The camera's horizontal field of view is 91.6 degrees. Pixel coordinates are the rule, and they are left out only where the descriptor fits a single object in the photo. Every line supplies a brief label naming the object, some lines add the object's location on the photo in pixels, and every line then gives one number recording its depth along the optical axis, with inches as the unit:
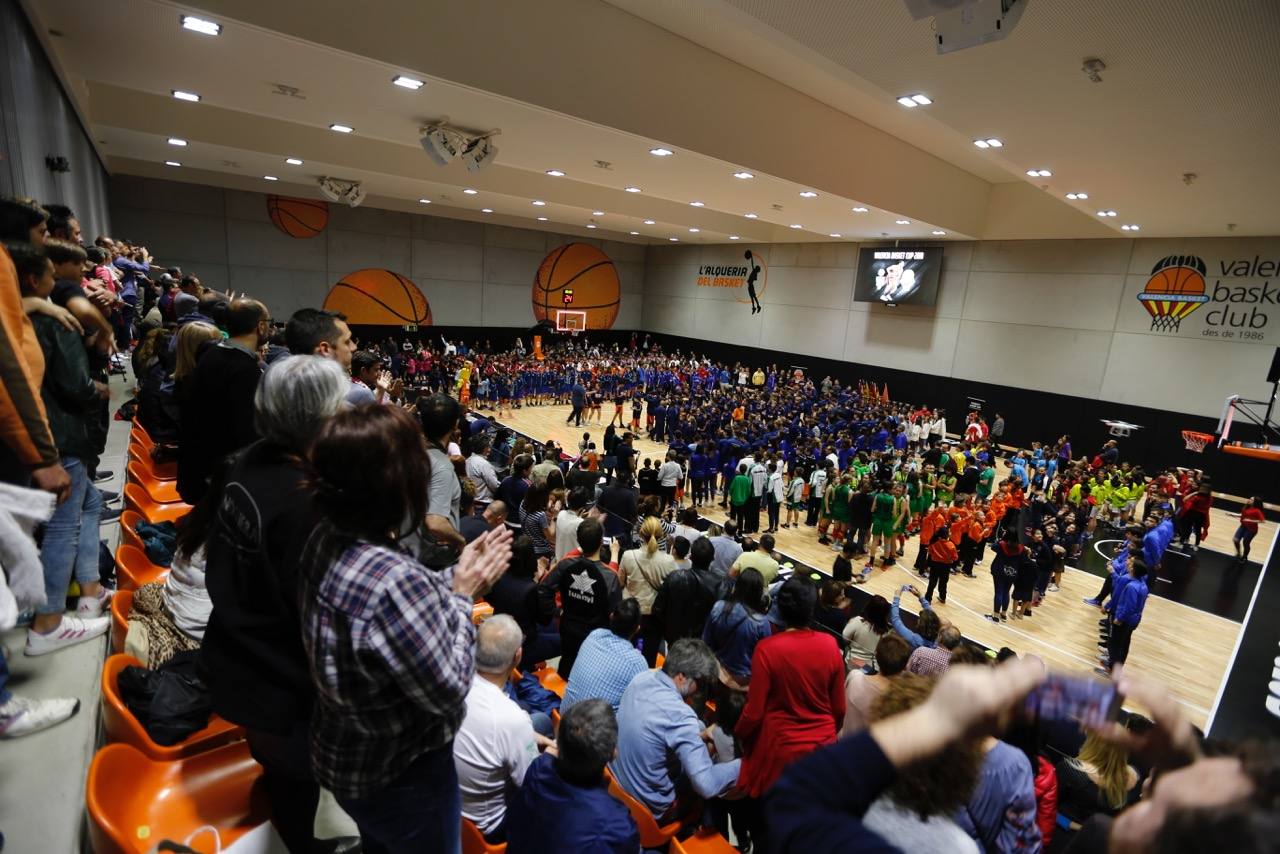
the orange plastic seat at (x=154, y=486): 183.8
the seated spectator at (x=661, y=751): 105.9
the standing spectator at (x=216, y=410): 100.6
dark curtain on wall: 188.4
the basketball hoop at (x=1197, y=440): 591.2
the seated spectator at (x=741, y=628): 152.7
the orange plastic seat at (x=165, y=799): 69.0
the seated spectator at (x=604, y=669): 120.9
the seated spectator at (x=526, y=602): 161.5
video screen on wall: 776.9
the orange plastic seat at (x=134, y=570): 123.0
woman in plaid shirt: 49.0
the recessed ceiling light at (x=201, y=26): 220.1
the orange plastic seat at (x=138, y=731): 82.1
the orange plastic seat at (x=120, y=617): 103.0
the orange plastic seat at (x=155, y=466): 203.5
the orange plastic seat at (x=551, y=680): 154.0
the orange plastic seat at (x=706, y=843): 108.8
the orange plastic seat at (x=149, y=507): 160.2
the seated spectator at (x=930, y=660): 153.2
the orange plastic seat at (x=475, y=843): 86.6
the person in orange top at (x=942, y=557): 319.9
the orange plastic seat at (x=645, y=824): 102.3
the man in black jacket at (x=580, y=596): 159.2
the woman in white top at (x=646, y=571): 197.9
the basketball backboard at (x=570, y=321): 1122.7
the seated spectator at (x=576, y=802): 77.0
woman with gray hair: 56.1
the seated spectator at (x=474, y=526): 176.0
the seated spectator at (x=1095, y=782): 124.0
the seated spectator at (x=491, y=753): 89.3
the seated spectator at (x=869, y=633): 177.6
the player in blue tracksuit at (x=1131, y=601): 261.7
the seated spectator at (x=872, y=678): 117.2
